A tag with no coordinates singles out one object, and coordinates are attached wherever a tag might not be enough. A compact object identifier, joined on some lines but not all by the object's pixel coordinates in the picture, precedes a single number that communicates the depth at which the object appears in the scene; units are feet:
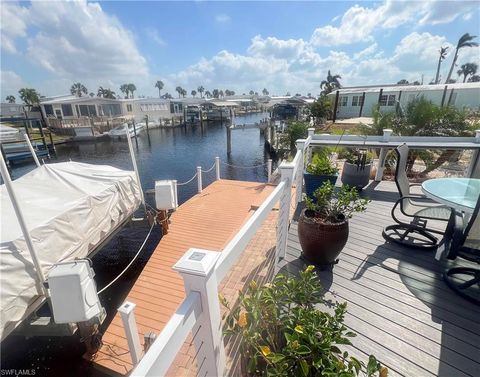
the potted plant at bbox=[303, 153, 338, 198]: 13.89
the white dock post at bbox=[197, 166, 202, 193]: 30.55
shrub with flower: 4.01
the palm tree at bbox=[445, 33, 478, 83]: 118.62
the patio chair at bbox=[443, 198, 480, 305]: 7.23
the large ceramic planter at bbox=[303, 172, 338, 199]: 13.82
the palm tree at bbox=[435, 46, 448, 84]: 144.78
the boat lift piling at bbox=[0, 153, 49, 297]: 11.03
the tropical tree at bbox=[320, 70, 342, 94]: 135.48
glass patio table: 7.52
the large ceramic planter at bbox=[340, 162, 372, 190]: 15.57
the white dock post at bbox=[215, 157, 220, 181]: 33.13
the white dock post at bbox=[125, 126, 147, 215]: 21.85
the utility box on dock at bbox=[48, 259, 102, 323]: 10.82
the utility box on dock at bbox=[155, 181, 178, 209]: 20.95
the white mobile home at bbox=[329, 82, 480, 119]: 74.92
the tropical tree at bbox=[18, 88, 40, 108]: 151.02
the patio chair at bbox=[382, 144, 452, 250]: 9.58
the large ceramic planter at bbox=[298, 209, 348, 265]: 8.13
